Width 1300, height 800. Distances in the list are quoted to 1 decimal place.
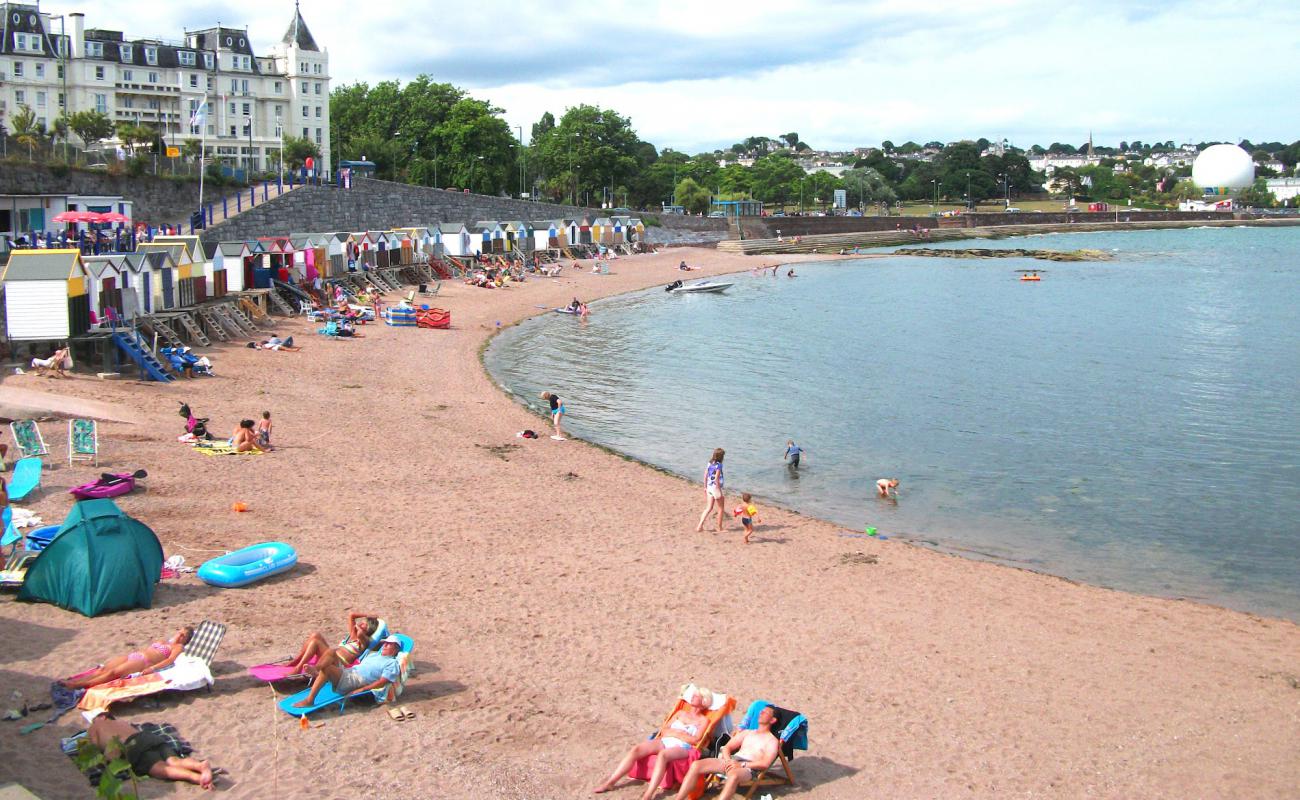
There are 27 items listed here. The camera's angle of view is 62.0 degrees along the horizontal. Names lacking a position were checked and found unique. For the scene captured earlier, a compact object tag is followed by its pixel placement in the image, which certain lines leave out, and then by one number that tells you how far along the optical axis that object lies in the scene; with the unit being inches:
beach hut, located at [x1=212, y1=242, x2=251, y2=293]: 1350.9
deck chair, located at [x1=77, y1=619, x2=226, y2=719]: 339.0
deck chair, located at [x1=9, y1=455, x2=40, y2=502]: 554.1
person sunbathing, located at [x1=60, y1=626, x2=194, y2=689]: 348.0
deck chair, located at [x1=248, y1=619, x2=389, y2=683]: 371.3
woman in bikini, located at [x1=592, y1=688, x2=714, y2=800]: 327.0
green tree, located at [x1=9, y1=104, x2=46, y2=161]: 1675.4
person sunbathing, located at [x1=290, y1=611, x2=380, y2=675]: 374.0
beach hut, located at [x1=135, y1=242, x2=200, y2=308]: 1145.4
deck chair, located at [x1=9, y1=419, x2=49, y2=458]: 629.9
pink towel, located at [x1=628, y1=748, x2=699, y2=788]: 328.8
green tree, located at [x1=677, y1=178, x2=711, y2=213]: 4591.5
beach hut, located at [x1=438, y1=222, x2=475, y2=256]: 2221.9
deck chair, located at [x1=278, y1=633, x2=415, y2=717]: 358.0
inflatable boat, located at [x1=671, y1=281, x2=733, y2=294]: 2349.9
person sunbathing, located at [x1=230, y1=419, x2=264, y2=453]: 721.0
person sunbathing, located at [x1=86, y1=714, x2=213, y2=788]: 307.4
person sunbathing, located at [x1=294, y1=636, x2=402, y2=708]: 362.9
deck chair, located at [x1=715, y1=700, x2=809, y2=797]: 342.6
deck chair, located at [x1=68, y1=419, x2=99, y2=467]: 636.7
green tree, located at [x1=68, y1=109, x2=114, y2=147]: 2263.8
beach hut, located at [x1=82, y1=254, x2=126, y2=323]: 943.0
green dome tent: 419.8
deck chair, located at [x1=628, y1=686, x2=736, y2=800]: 328.8
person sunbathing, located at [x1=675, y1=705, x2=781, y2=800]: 323.0
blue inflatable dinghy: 470.0
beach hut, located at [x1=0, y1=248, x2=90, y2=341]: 888.9
